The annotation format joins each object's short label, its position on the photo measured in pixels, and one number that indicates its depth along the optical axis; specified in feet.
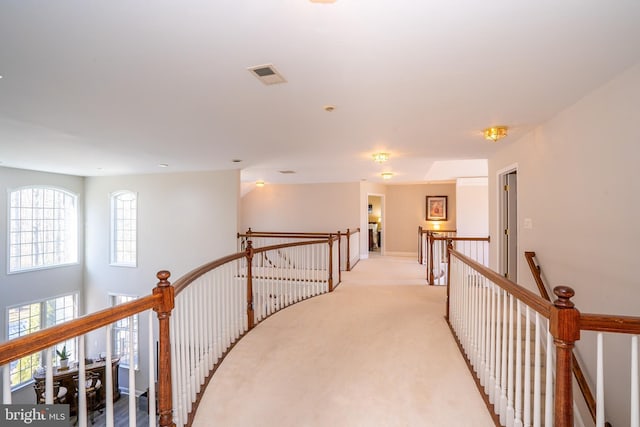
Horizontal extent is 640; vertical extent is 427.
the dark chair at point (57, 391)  14.13
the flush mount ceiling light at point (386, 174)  23.75
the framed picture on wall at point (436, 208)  31.68
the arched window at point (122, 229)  25.75
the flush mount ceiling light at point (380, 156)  16.19
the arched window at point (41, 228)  21.88
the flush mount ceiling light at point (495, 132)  11.64
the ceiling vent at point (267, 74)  7.04
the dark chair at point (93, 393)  19.38
